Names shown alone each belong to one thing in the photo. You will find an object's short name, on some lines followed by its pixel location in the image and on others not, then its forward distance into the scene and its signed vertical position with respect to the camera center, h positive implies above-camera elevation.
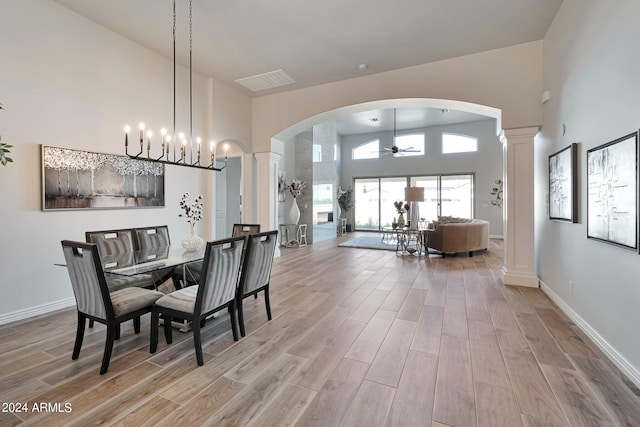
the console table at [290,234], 8.17 -0.66
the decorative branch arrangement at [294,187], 8.08 +0.69
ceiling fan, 9.00 +2.37
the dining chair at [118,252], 2.72 -0.43
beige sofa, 6.53 -0.62
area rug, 7.74 -0.97
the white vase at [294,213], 7.99 -0.05
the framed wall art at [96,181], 3.27 +0.41
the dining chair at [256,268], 2.67 -0.56
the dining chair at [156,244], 3.16 -0.39
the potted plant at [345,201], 12.06 +0.43
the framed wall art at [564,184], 2.90 +0.29
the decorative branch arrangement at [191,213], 3.15 -0.02
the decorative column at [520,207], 4.13 +0.05
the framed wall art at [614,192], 1.96 +0.14
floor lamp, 6.97 +0.42
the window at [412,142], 11.01 +2.71
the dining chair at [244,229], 3.85 -0.25
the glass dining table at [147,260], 2.28 -0.45
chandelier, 4.65 +1.09
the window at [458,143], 10.29 +2.48
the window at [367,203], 12.05 +0.35
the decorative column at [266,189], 6.18 +0.50
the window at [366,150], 11.87 +2.59
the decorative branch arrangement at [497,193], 9.62 +0.59
